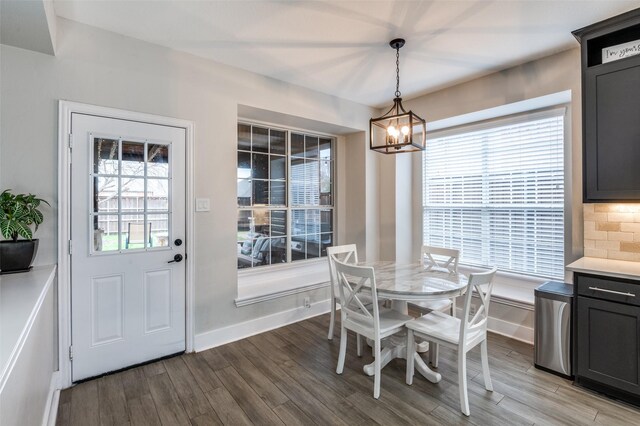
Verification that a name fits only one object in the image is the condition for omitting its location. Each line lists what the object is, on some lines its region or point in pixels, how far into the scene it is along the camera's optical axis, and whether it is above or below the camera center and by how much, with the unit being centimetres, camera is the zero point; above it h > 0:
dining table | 230 -57
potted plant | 198 -10
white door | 242 -24
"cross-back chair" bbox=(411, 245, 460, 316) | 278 -55
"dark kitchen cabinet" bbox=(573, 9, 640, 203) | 227 +76
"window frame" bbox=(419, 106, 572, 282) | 313 +107
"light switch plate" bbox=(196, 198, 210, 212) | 296 +9
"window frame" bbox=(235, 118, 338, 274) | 373 -3
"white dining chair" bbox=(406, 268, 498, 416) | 206 -85
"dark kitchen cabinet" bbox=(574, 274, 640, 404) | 211 -87
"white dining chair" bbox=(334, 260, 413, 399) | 227 -84
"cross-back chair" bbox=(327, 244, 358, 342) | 320 -58
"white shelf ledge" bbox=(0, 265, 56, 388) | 103 -42
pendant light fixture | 233 +65
